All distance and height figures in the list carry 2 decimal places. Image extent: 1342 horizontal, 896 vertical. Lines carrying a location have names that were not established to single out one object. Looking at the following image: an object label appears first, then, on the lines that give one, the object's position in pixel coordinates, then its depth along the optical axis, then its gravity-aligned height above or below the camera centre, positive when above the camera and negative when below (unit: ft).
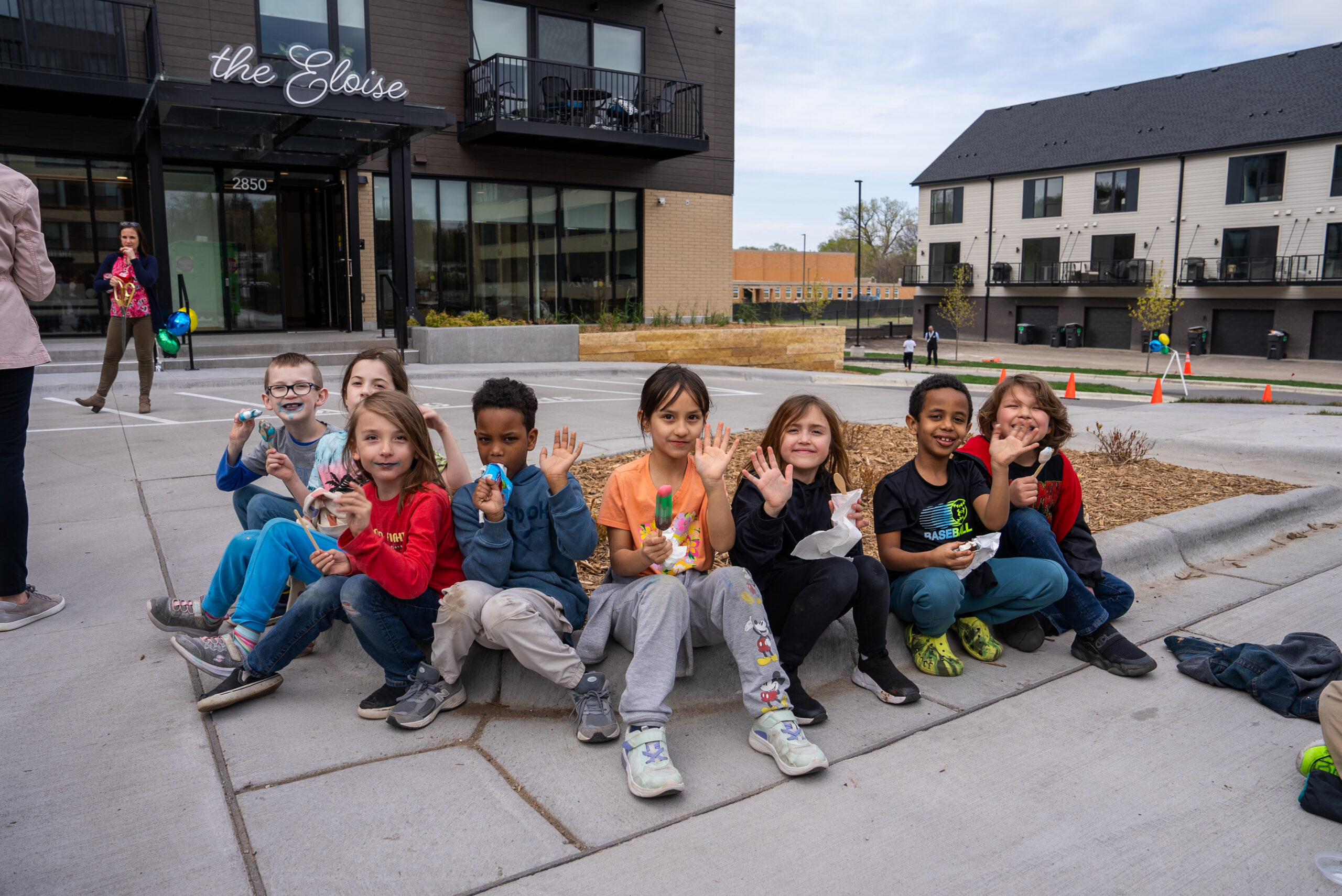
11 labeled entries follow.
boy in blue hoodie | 9.80 -2.83
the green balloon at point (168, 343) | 33.30 -0.87
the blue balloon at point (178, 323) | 34.35 -0.12
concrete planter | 50.08 -1.28
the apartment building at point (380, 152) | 45.73 +9.92
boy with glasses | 11.64 -1.59
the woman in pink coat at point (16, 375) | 12.32 -0.77
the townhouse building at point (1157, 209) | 126.82 +18.52
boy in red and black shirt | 12.11 -3.01
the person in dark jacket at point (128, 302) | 28.37 +0.56
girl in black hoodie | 10.34 -2.80
